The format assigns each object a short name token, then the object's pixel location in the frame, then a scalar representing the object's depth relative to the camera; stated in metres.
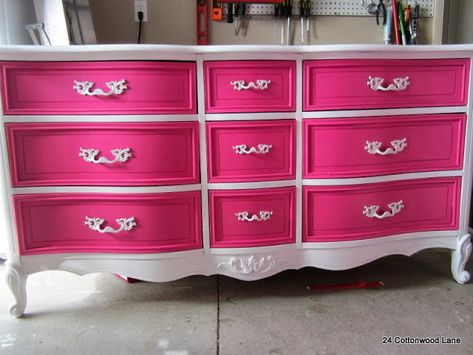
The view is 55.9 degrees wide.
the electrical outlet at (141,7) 1.83
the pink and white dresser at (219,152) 1.34
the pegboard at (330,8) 1.87
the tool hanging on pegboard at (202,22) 1.86
